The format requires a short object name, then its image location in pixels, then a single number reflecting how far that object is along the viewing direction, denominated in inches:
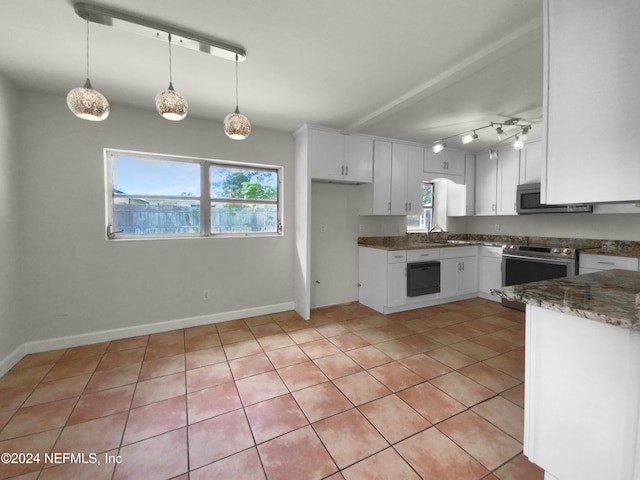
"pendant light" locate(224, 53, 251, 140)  77.8
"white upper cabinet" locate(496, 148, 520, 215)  166.1
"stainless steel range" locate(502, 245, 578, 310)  130.6
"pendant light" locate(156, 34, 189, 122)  67.3
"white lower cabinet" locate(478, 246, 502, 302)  163.6
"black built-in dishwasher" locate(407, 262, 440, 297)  148.3
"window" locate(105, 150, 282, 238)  116.5
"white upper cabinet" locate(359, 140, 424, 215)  155.0
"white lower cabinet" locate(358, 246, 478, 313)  145.4
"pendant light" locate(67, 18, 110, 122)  62.4
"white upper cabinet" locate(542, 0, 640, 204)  41.2
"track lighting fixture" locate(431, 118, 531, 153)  127.2
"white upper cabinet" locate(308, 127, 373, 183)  136.8
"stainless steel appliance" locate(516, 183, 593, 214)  148.0
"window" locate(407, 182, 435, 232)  193.3
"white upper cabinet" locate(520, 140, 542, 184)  154.6
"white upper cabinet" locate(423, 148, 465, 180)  170.7
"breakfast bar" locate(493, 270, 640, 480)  40.7
